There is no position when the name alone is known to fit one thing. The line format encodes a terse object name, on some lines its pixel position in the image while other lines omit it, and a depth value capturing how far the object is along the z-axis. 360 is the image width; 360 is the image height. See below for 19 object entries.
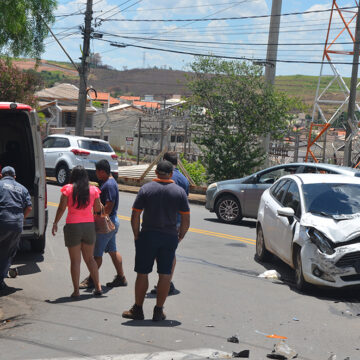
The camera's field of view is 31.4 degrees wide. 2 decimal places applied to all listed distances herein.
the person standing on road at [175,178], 8.38
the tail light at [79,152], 22.11
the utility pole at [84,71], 27.22
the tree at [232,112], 21.69
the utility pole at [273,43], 23.75
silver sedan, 15.15
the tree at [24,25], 11.88
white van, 9.90
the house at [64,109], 61.39
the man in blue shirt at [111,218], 8.27
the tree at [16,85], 29.22
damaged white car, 8.17
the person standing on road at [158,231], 6.80
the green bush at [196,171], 28.68
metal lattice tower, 24.65
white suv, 22.17
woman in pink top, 7.89
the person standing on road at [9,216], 8.23
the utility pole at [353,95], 23.14
